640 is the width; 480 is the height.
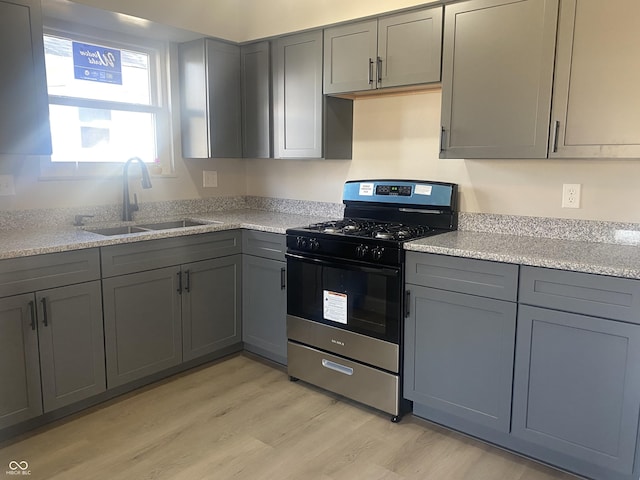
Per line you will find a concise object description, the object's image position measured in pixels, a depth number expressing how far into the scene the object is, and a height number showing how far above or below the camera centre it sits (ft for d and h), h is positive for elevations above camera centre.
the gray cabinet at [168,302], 8.84 -2.56
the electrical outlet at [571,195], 8.22 -0.40
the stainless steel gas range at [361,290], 8.32 -2.10
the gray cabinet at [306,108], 10.28 +1.21
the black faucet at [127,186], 10.41 -0.43
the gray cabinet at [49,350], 7.55 -2.89
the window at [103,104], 9.87 +1.23
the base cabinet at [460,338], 7.29 -2.53
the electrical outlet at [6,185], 9.13 -0.39
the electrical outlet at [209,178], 12.45 -0.30
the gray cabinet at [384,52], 8.52 +2.04
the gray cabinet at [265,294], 10.14 -2.61
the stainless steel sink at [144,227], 10.24 -1.31
